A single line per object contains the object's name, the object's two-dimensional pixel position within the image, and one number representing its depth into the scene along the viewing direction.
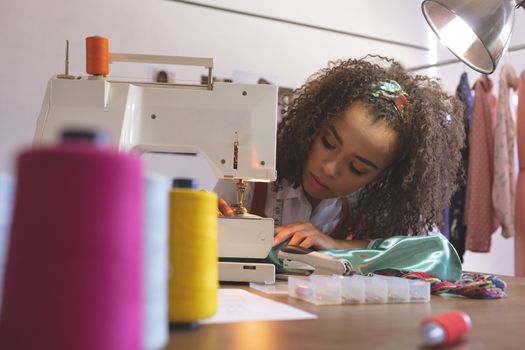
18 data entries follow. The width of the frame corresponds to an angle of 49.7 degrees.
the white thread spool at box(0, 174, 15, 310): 0.43
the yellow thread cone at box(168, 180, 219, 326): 0.49
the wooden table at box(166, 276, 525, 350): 0.49
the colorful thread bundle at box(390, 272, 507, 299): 0.82
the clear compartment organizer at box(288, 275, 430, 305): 0.72
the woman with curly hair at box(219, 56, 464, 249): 1.27
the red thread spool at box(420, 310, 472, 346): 0.49
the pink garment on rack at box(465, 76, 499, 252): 2.14
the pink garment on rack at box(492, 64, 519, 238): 2.10
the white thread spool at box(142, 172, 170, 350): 0.39
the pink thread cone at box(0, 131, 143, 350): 0.33
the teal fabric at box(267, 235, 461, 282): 0.96
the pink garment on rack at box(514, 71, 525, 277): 2.08
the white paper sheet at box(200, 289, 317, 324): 0.58
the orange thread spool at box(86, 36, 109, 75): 0.88
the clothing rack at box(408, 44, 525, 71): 2.48
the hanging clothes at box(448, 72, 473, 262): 2.20
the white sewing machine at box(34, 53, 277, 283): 0.92
